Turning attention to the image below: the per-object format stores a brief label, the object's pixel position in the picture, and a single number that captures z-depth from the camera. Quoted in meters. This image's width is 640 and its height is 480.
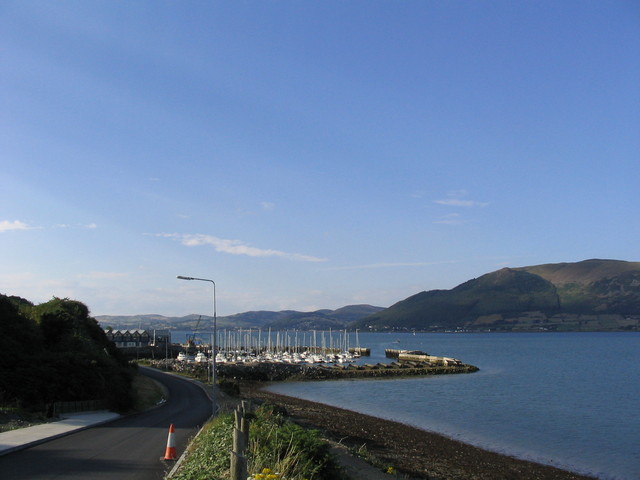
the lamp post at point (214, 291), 30.60
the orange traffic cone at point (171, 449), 19.11
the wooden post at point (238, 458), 9.32
